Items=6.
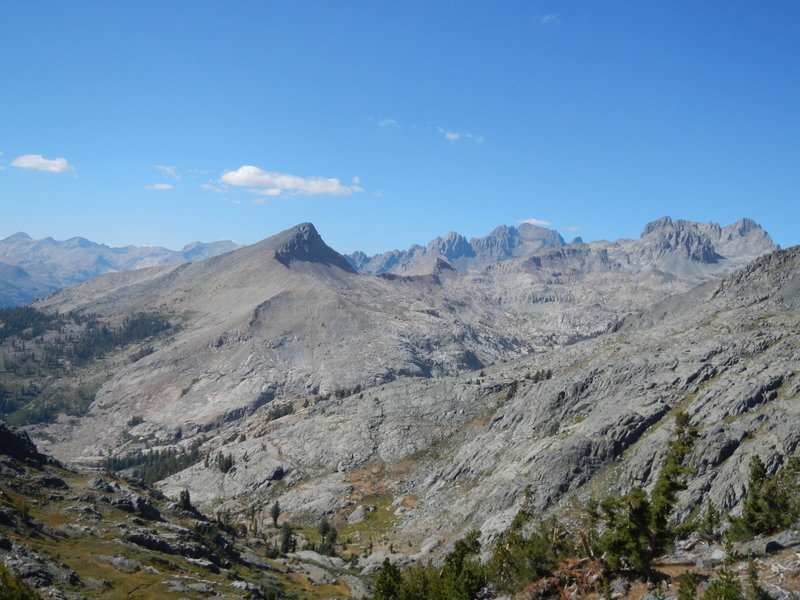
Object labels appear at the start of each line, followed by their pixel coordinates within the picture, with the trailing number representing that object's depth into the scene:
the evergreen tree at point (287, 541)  137.19
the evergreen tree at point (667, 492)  52.50
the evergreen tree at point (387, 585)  70.31
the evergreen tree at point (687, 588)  42.81
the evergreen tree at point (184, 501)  138.88
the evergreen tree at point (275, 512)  163.84
